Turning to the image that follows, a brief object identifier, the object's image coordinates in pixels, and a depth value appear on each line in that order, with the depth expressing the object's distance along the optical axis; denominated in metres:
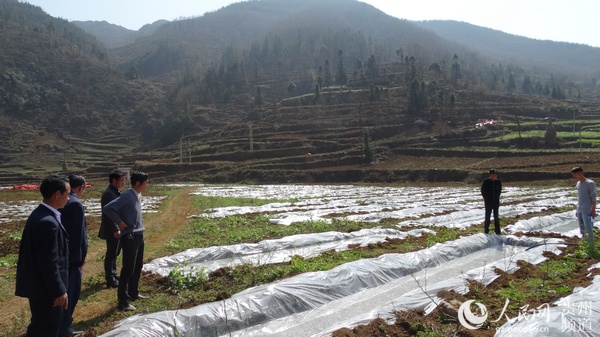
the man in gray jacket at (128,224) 6.57
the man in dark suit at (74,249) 5.67
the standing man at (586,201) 10.05
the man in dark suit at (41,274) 4.30
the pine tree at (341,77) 119.12
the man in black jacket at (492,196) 11.90
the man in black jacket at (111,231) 7.79
